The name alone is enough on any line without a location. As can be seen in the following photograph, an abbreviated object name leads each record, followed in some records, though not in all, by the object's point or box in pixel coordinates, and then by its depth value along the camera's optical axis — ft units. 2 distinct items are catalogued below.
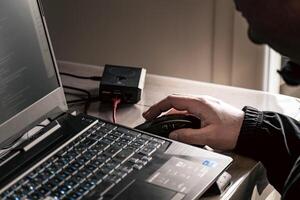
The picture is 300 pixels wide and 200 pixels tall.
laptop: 2.75
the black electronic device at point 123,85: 3.98
